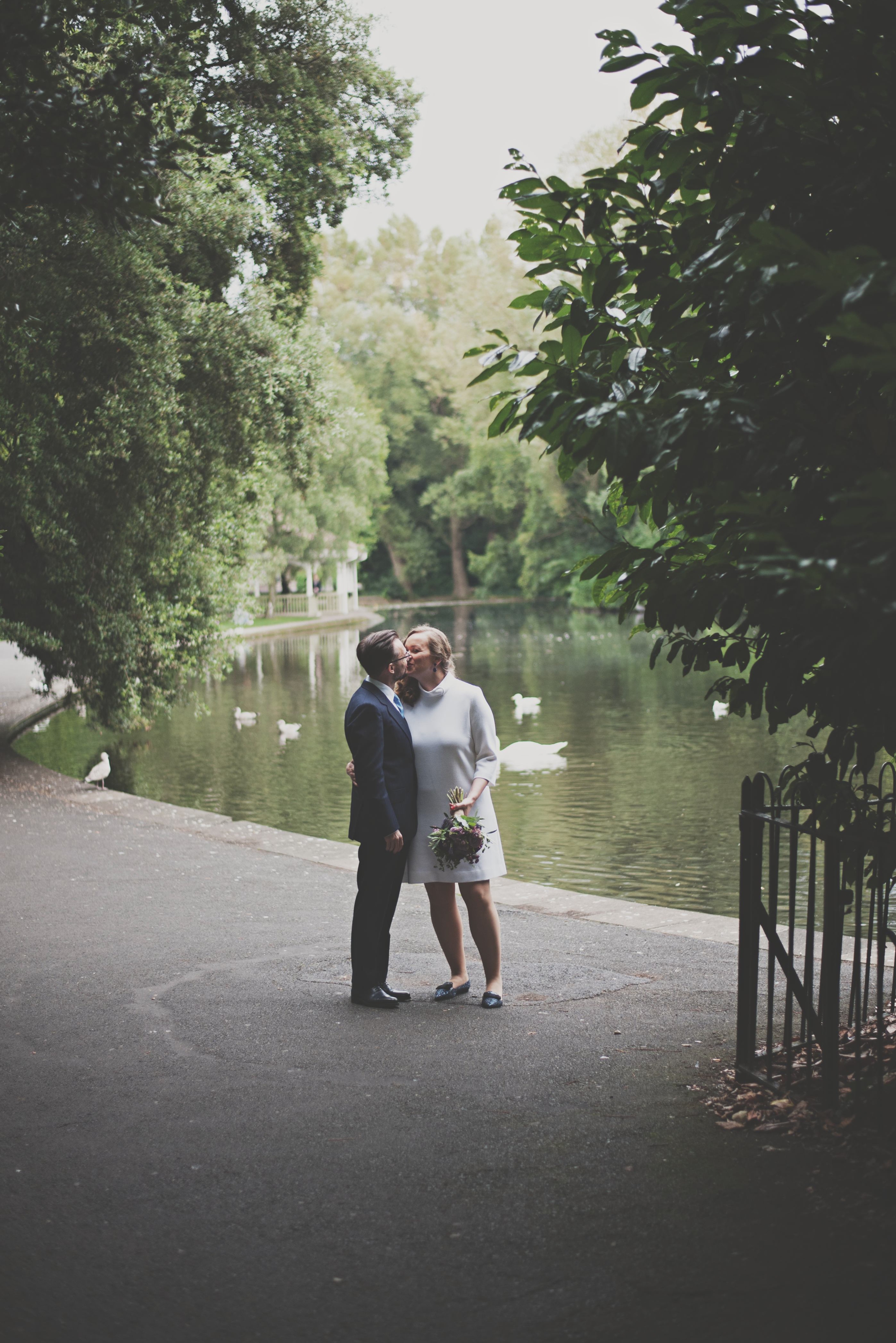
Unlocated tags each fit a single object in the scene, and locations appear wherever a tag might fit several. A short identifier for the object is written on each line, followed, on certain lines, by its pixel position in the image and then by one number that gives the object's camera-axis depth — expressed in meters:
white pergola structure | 57.78
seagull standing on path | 16.16
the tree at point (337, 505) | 50.47
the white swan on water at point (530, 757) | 17.14
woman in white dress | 6.23
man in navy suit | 6.15
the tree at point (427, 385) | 75.25
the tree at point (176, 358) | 14.40
